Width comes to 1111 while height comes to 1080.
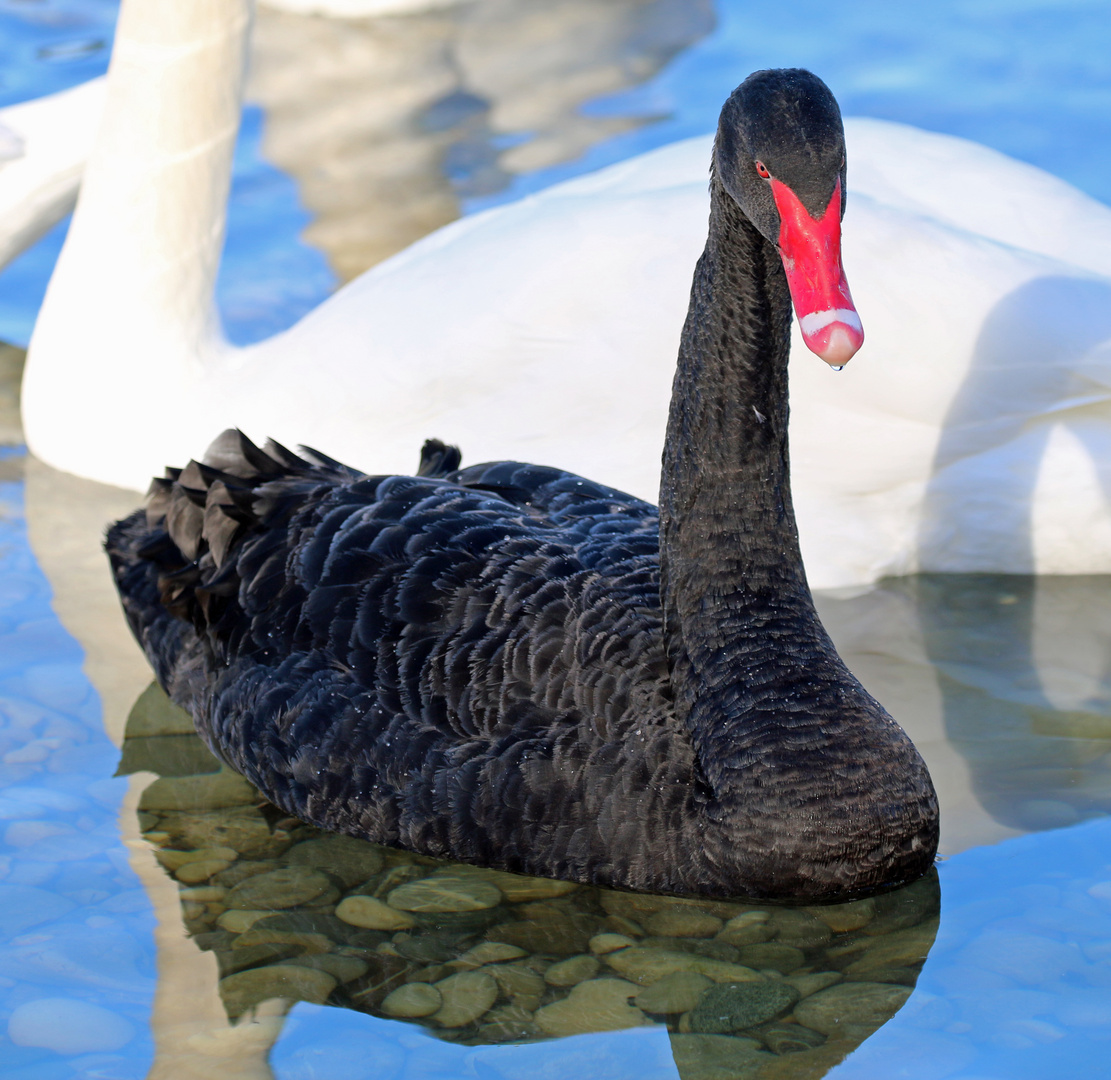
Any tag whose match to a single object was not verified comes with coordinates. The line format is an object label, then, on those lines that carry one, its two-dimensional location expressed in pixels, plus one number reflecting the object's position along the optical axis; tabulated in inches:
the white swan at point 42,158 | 507.2
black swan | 271.4
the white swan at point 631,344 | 373.7
